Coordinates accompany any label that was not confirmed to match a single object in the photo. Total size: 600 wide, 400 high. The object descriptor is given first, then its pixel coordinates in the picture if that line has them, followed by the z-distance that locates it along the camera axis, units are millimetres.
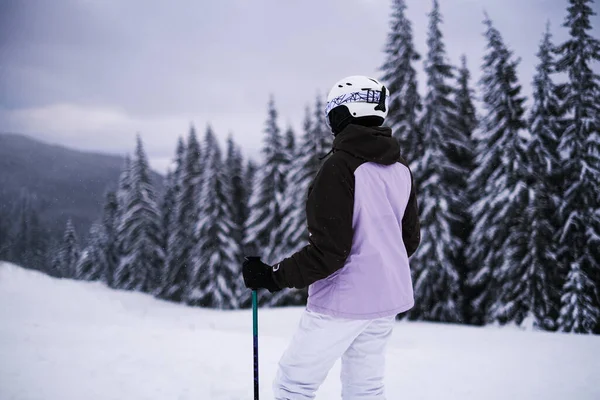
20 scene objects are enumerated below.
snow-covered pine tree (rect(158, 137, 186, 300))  29422
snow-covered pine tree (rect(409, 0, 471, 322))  16156
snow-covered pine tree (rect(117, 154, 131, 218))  31484
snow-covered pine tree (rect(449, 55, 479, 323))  18938
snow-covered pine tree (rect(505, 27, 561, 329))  15414
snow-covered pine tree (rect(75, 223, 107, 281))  37094
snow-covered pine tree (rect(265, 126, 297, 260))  23042
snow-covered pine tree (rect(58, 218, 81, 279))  48188
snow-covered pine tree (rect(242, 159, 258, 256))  31238
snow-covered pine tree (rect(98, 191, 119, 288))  36062
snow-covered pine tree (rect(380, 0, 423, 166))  17188
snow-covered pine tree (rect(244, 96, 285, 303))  25297
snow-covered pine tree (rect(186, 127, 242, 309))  25328
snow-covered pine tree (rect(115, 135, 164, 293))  30047
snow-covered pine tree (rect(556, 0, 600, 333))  15156
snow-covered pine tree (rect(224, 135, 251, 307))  30297
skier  2113
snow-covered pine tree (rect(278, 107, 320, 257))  21172
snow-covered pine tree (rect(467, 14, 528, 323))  16141
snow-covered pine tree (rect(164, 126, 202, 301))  28578
